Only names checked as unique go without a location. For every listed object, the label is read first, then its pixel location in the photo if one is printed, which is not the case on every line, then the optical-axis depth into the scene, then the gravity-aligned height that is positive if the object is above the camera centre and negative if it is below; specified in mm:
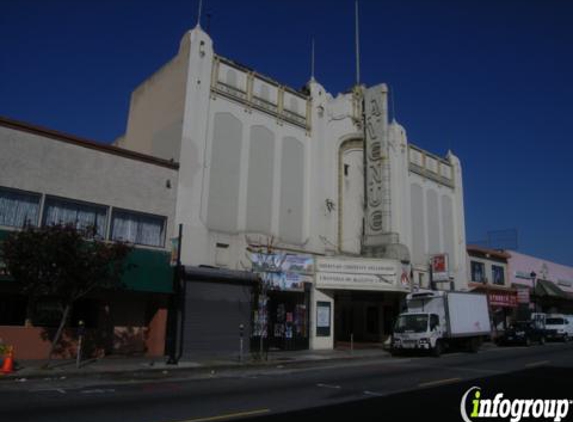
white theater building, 24116 +7292
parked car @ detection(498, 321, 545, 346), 33875 -122
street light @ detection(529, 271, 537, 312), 47969 +4692
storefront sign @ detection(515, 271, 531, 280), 48766 +5492
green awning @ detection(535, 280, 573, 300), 50062 +4252
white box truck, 24453 +358
